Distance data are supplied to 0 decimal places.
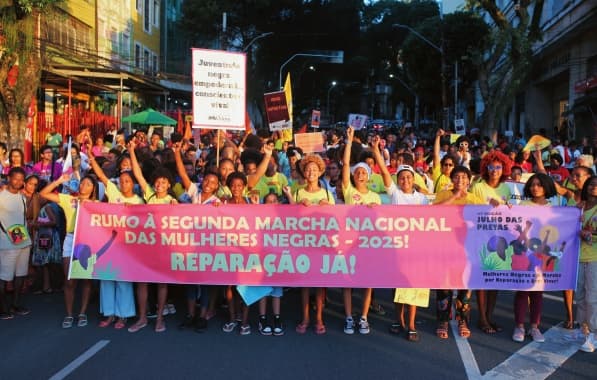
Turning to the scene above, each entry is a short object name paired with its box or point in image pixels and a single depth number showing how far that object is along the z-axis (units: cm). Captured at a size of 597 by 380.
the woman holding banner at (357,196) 589
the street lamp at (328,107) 8378
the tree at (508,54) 1956
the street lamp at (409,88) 5649
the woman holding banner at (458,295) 581
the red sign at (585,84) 1962
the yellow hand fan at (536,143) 876
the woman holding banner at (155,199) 597
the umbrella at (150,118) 1888
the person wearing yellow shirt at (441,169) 789
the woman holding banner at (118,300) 601
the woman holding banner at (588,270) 537
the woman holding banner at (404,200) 575
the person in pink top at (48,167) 883
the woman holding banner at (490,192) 595
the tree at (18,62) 1172
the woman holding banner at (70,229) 607
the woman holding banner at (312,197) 587
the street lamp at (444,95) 3500
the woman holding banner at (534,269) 572
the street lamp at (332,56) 4259
